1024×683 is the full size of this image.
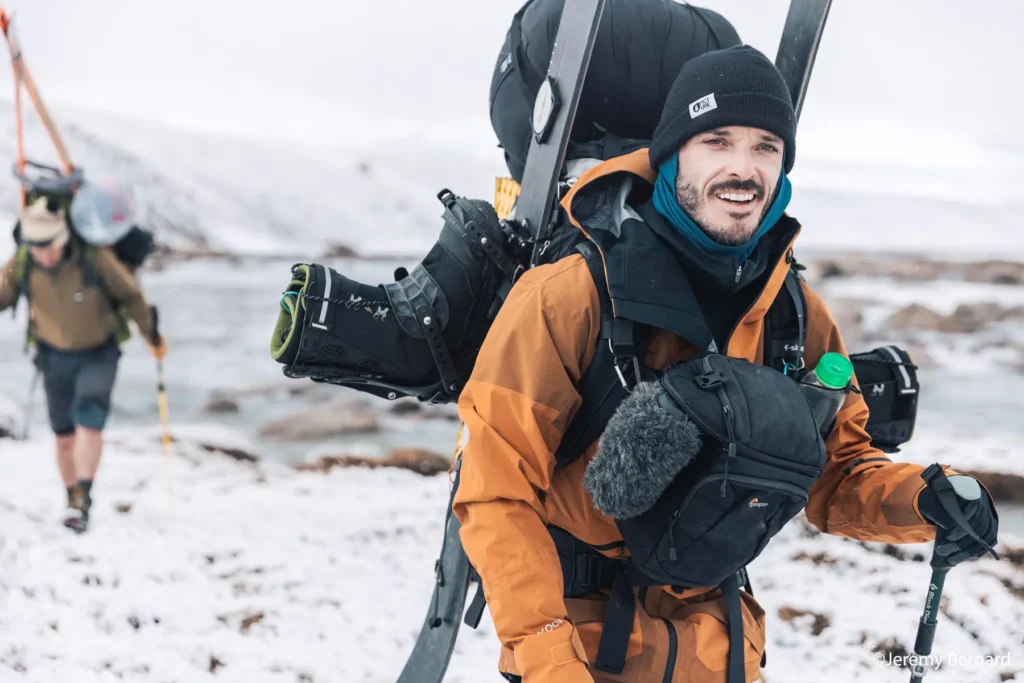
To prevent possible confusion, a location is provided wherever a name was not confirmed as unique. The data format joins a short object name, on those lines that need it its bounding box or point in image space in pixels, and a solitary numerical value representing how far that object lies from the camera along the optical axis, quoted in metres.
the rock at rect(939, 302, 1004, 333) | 10.17
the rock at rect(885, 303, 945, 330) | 10.30
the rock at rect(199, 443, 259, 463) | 7.27
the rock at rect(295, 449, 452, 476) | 6.67
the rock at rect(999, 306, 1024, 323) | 10.24
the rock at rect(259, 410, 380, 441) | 8.29
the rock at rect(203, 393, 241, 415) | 9.28
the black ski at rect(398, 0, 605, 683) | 1.94
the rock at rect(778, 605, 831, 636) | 3.95
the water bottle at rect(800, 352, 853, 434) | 1.77
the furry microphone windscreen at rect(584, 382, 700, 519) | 1.53
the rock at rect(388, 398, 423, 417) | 8.99
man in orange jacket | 1.57
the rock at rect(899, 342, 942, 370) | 9.17
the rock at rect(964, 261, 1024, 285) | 11.83
